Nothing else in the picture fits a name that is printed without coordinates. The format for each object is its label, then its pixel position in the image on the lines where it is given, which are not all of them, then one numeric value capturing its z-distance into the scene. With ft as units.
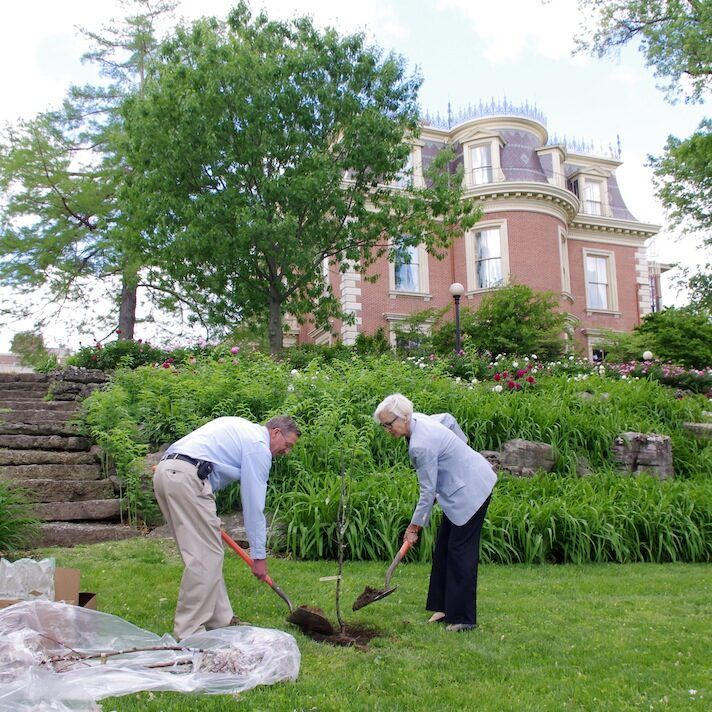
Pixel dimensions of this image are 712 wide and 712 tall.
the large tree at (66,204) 68.49
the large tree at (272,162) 48.70
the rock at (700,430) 34.54
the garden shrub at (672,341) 55.36
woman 15.65
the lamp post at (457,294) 49.98
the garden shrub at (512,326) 62.49
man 13.65
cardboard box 14.24
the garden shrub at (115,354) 50.80
